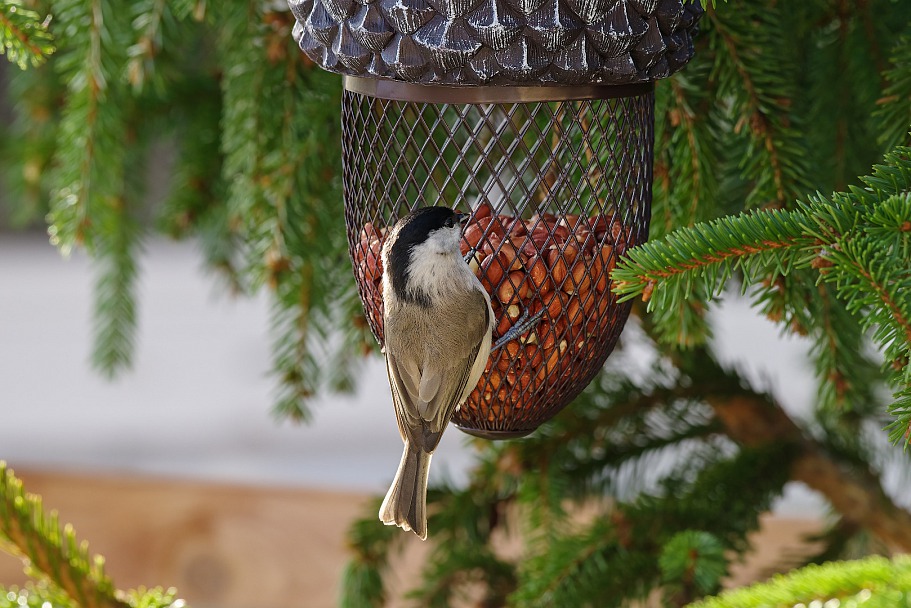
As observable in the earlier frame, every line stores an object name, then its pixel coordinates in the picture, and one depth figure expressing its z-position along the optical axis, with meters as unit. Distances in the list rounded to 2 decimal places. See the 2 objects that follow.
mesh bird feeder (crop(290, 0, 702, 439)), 3.79
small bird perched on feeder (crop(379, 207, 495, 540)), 3.83
